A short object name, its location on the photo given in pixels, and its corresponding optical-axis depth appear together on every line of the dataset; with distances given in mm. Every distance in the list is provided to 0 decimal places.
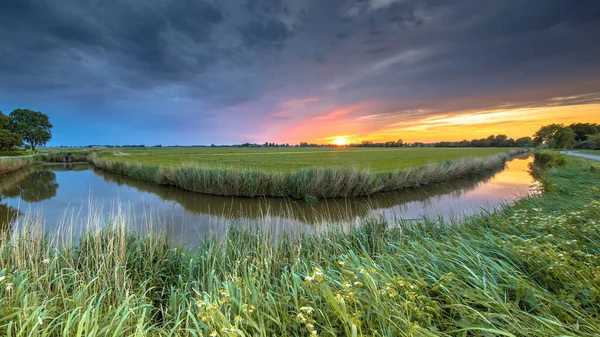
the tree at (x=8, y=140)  43438
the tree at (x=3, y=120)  47081
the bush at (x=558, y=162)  24144
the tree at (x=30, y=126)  63250
